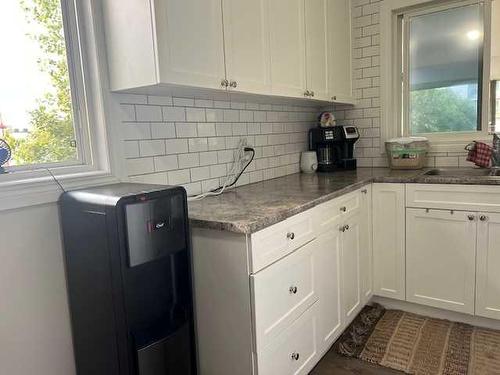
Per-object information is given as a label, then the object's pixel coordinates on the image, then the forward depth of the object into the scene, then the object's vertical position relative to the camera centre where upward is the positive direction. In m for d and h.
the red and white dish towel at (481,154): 2.52 -0.19
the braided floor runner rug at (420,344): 1.92 -1.23
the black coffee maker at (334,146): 2.79 -0.09
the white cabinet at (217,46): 1.44 +0.44
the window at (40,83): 1.36 +0.26
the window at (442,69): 2.73 +0.45
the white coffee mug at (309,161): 2.86 -0.20
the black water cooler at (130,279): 1.16 -0.46
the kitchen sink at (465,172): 2.37 -0.31
